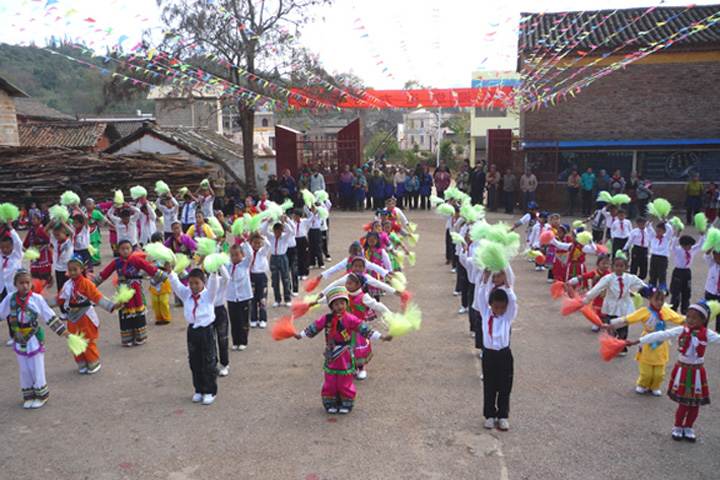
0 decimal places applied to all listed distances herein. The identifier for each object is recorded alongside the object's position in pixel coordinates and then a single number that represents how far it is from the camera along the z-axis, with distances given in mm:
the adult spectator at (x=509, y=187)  19422
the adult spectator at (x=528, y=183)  19016
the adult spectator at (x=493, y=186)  19984
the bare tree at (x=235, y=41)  17281
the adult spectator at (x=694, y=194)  17339
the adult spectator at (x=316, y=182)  19516
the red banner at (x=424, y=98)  18469
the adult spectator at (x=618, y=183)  18009
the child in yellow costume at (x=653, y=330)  5770
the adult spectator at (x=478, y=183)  19656
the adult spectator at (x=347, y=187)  20250
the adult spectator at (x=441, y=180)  19625
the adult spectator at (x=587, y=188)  18672
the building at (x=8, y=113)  21734
